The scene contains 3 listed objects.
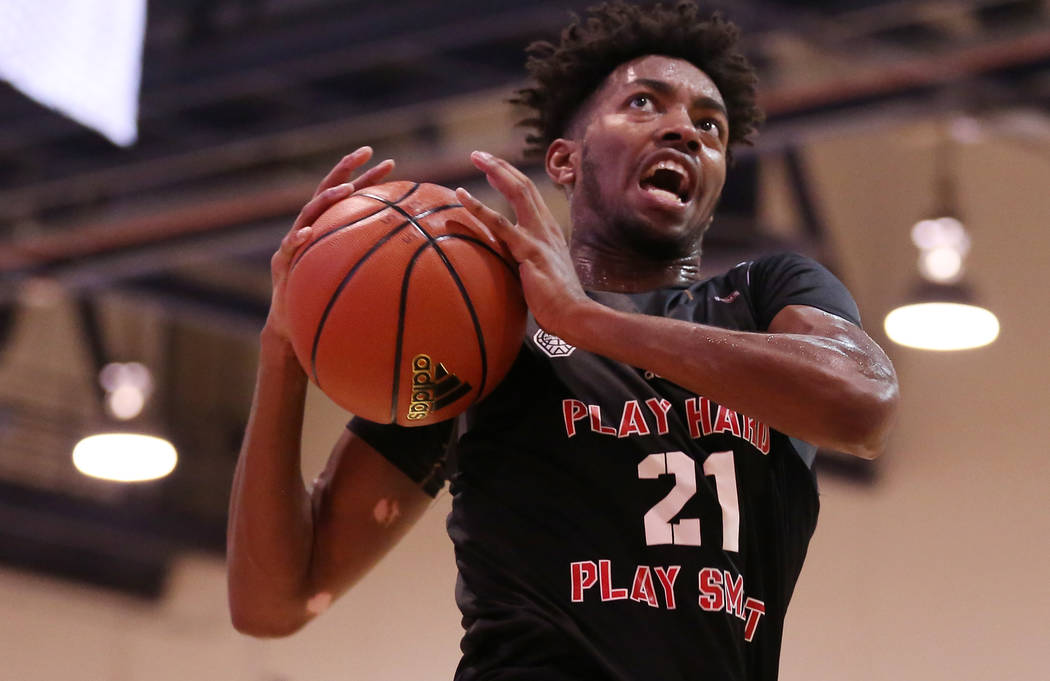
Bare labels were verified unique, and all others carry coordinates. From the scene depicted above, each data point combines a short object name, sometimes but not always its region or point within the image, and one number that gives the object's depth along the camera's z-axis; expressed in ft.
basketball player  14.07
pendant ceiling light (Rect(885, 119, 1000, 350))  45.99
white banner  30.35
